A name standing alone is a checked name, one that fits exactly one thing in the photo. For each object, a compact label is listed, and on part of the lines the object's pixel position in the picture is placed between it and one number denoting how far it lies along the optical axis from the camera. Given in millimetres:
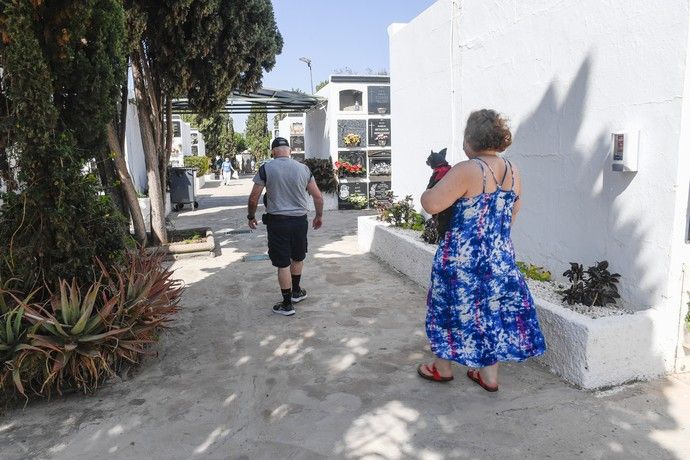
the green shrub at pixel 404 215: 6838
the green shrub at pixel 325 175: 12648
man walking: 4770
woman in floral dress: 2951
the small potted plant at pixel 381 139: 13070
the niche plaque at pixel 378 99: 12977
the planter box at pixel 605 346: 3131
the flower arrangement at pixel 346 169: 12727
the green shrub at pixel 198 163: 24616
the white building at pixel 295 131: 26309
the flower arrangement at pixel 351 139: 12742
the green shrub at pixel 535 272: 4231
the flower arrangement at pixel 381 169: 13258
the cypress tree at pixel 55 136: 3230
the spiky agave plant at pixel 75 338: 3109
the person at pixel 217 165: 33253
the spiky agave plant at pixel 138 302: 3509
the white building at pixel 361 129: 12844
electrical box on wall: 3297
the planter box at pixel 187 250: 7613
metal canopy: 13406
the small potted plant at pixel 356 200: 13069
